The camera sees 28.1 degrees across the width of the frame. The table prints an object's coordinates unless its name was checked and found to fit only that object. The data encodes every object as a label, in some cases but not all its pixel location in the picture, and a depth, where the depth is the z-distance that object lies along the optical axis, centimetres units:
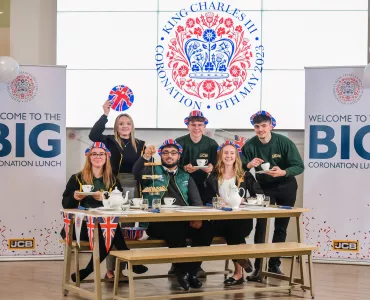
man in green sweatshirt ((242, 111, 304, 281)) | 639
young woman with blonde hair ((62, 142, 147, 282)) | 566
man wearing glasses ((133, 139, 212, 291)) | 566
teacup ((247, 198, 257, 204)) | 598
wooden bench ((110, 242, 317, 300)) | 478
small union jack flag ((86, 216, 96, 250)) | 498
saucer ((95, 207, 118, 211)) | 536
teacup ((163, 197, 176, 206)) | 569
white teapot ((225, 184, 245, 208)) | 568
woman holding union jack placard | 658
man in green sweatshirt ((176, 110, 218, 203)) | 660
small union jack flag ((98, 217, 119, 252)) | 497
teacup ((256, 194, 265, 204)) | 595
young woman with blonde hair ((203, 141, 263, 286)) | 589
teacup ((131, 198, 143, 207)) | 555
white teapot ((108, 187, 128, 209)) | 533
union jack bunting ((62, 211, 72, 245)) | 535
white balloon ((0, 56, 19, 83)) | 694
